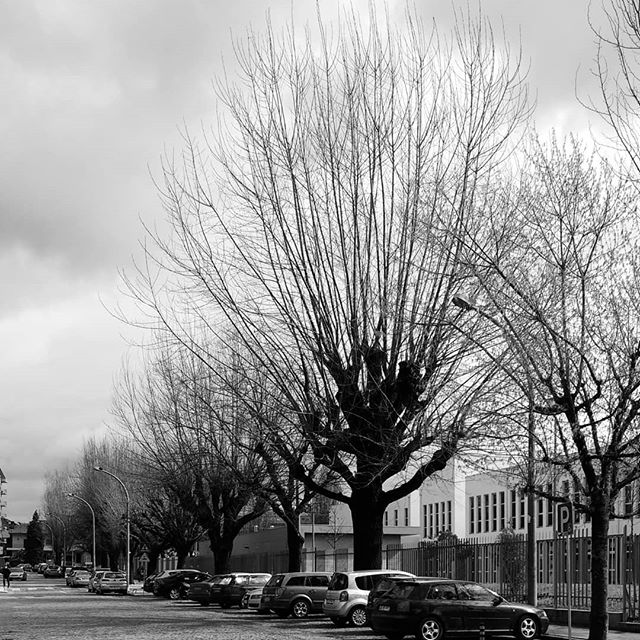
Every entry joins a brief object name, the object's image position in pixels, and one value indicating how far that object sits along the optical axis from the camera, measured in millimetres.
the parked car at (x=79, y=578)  84188
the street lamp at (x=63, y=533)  141800
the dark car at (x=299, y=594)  35500
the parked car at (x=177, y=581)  55094
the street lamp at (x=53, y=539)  163775
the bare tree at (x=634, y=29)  13030
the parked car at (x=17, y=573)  106812
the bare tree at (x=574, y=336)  20578
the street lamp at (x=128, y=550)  66250
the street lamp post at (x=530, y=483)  21394
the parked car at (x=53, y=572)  127138
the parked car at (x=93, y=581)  68625
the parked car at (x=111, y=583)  65875
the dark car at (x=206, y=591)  44969
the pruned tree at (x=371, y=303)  25281
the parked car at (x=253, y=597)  42812
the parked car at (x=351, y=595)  29422
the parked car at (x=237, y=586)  43406
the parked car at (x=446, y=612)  24406
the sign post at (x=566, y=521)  22016
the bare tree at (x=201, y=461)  41406
